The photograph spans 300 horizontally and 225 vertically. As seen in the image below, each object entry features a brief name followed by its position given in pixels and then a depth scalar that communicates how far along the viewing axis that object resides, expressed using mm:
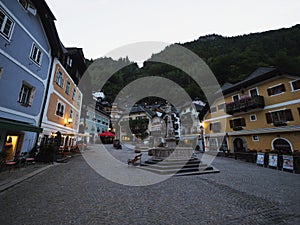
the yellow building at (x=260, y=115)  13195
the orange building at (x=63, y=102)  11359
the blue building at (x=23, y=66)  7281
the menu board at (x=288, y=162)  8673
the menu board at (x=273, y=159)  9655
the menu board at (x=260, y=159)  10798
